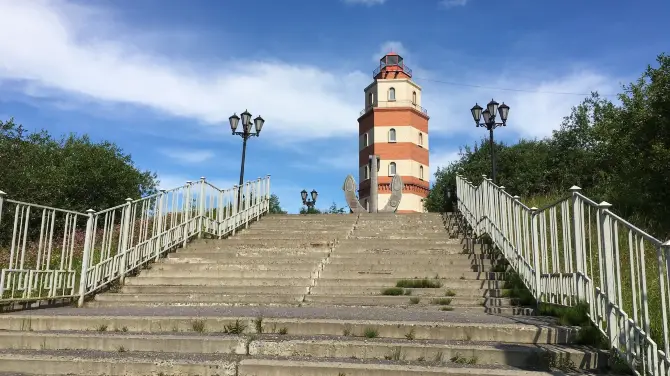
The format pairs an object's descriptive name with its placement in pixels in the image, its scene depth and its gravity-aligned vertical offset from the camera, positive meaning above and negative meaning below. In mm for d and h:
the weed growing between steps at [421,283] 7006 -312
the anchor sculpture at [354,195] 20969 +2798
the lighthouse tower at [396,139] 40688 +10354
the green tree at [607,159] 14375 +5548
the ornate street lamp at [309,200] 35312 +4356
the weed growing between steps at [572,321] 3881 -532
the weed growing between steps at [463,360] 4008 -789
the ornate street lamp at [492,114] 14086 +4336
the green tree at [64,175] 19297 +3675
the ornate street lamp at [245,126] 15320 +4161
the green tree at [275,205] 47688 +5370
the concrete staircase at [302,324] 3951 -651
